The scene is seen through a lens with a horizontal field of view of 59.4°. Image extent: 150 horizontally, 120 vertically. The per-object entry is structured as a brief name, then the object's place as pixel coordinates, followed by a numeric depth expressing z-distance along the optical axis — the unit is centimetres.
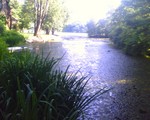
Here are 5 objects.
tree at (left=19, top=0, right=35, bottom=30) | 1755
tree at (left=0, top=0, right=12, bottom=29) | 1321
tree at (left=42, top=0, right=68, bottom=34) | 1691
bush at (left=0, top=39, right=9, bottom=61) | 233
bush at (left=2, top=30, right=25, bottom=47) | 677
